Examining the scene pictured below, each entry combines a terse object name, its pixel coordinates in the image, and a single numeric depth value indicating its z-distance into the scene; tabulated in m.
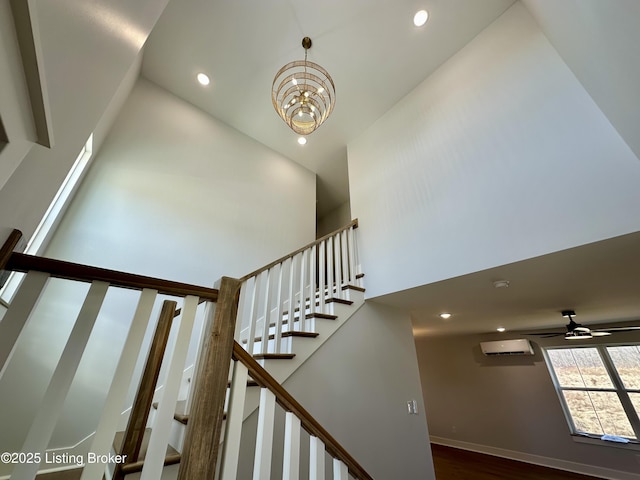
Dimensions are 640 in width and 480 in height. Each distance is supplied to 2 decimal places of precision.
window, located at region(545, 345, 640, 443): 4.49
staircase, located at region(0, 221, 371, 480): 0.71
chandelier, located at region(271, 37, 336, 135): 2.48
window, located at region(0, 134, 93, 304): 2.11
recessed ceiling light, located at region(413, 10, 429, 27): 2.95
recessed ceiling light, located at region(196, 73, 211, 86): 3.58
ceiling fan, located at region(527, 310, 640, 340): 3.65
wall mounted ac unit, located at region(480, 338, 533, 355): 5.46
